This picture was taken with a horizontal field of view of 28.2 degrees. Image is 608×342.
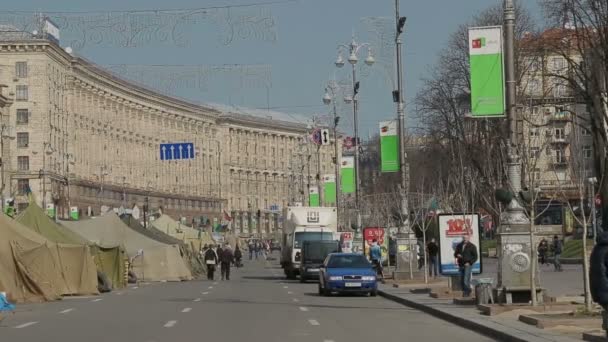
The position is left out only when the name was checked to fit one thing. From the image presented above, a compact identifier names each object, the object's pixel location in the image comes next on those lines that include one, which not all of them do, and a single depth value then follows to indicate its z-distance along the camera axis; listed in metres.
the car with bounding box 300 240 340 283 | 52.94
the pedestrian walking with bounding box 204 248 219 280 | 62.09
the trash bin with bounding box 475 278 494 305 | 28.16
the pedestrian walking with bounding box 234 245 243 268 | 86.38
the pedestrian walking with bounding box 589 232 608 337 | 14.88
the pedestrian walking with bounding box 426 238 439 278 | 46.11
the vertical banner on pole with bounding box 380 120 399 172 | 47.22
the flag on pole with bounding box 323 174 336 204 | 76.50
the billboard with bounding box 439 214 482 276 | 35.97
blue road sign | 66.00
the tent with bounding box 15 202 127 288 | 47.28
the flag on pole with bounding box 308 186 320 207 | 86.18
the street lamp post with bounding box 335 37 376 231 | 54.65
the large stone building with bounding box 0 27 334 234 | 104.19
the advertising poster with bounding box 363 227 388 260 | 57.53
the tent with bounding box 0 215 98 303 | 39.50
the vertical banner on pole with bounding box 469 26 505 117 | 26.12
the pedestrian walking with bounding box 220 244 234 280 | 60.72
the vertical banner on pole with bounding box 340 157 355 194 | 64.94
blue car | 38.88
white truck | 58.84
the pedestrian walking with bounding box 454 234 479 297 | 32.56
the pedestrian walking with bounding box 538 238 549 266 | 68.18
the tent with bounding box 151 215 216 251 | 86.46
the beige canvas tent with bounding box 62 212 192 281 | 58.16
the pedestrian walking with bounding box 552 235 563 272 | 55.59
